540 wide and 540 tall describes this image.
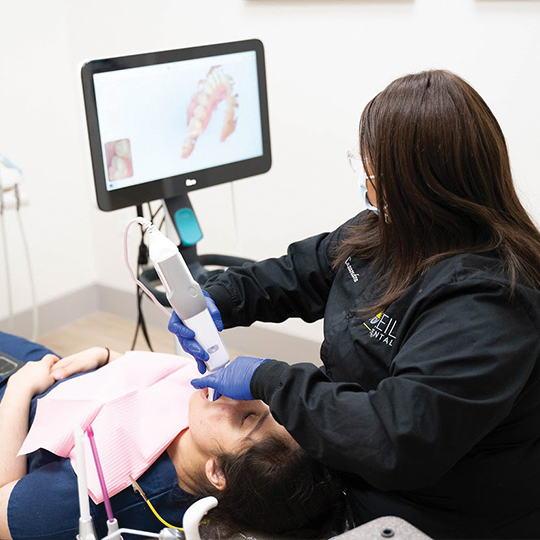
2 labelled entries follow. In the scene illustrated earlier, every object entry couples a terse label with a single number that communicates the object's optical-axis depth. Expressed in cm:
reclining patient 132
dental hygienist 109
